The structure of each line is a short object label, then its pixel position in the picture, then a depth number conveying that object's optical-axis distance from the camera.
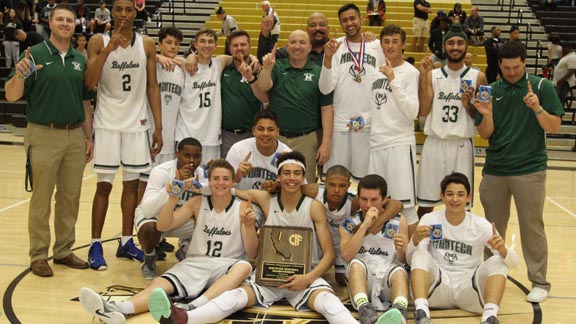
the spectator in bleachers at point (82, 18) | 19.13
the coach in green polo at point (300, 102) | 6.71
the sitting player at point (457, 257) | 5.44
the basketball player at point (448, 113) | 6.35
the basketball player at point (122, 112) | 6.61
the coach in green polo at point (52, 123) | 6.14
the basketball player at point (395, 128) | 6.36
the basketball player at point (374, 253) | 5.48
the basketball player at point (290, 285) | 5.12
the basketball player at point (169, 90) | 7.00
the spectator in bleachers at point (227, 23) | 17.45
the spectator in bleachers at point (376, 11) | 18.66
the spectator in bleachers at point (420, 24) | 18.00
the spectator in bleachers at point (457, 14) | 17.81
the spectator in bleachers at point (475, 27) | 18.27
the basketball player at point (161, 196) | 6.12
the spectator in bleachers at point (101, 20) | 18.23
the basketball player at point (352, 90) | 6.73
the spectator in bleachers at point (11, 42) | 18.41
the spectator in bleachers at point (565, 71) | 15.57
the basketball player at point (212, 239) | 5.59
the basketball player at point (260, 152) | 6.24
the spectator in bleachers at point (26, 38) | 16.83
